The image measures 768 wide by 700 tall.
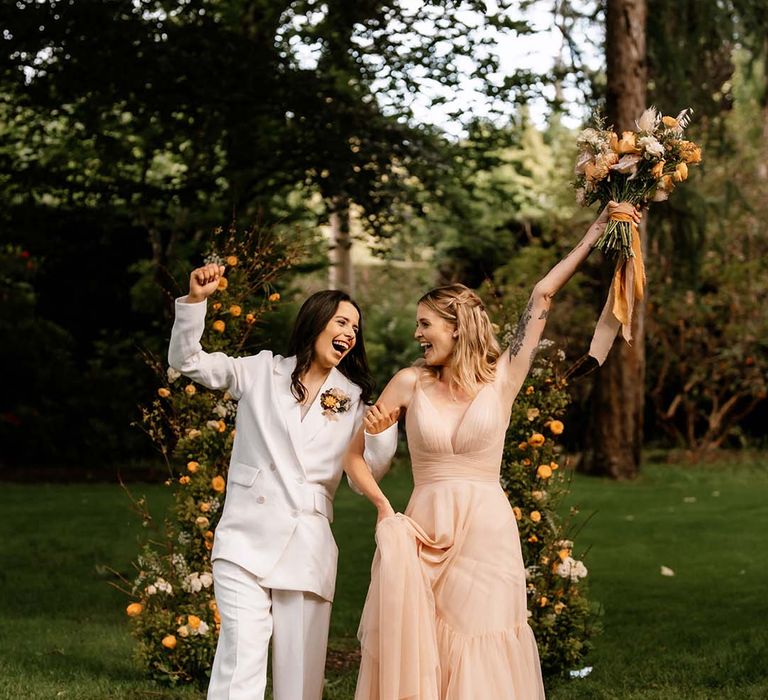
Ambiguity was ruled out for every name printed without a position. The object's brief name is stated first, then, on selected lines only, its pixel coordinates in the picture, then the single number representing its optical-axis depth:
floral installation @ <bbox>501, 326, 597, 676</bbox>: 6.04
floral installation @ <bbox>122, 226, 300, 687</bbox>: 5.96
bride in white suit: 4.39
